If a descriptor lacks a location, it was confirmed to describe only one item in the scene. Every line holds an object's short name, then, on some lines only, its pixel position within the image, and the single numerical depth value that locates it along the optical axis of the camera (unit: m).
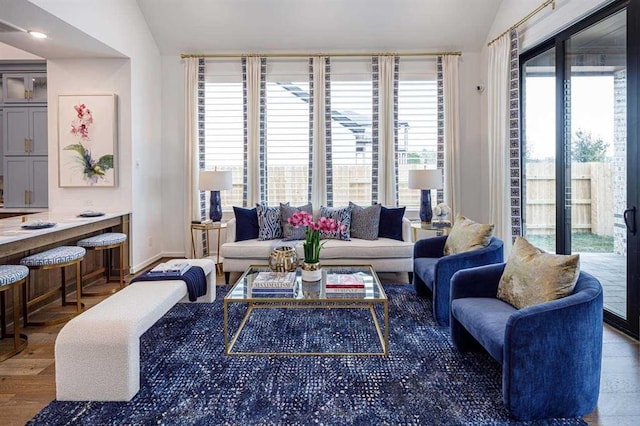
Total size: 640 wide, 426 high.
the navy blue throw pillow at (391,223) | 4.89
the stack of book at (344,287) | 2.86
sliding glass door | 3.11
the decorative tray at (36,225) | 3.35
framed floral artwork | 4.84
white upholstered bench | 2.18
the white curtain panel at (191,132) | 5.67
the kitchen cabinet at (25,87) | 5.67
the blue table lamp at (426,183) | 4.92
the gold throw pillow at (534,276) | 2.16
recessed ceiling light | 3.93
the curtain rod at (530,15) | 3.97
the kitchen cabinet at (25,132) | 5.67
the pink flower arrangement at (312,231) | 3.22
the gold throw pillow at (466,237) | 3.35
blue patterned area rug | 2.05
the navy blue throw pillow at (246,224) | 4.89
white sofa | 4.54
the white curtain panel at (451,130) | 5.62
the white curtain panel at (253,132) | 5.64
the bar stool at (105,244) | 3.93
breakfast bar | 3.12
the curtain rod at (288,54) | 5.61
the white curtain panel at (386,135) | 5.61
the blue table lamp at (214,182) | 5.06
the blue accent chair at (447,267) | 3.22
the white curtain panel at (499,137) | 4.87
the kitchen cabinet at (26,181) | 5.70
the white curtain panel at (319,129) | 5.64
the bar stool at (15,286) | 2.65
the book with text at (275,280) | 2.92
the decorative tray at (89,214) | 4.27
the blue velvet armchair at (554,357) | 1.95
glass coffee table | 2.76
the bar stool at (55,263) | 3.14
